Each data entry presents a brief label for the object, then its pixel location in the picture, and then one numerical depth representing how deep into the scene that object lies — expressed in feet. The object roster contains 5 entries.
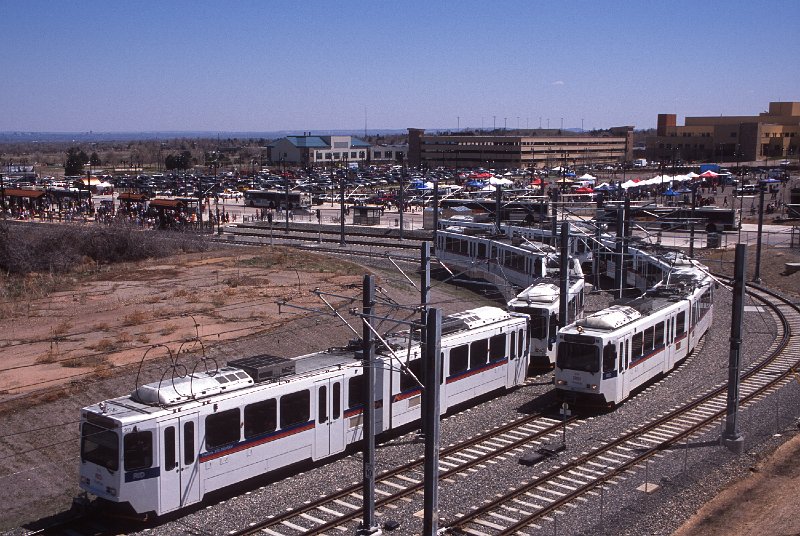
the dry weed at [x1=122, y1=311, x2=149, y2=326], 92.97
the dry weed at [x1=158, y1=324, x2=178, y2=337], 87.44
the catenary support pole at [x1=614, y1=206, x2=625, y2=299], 110.83
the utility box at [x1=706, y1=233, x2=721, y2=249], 163.02
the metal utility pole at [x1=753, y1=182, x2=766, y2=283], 131.44
